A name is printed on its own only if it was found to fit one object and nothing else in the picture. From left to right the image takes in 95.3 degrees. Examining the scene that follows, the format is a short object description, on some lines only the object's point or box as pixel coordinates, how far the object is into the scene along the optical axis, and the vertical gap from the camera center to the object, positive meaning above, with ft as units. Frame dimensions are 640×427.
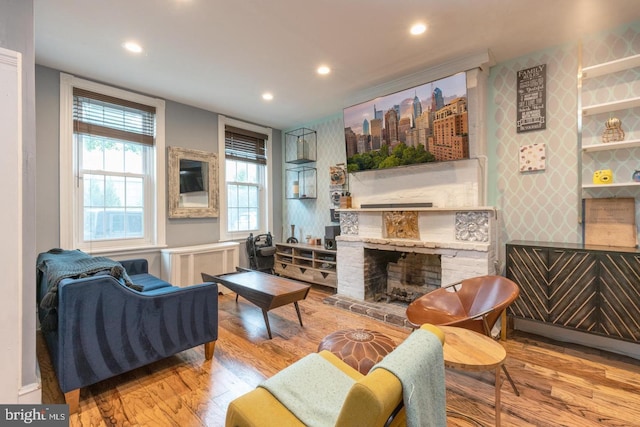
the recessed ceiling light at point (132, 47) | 8.94 +5.27
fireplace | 9.61 -1.39
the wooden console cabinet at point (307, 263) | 14.43 -2.61
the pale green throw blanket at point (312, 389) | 3.63 -2.43
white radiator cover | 12.62 -2.16
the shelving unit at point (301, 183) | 16.99 +1.88
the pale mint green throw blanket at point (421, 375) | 2.72 -1.67
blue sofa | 5.80 -2.37
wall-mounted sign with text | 9.50 +3.76
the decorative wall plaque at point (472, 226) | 9.52 -0.46
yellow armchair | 2.48 -1.82
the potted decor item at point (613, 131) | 8.27 +2.30
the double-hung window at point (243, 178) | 15.60 +2.10
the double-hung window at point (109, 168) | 10.77 +1.96
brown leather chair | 6.73 -2.39
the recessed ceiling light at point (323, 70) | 10.56 +5.32
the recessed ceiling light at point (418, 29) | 8.18 +5.24
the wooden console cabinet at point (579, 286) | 7.33 -2.03
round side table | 4.81 -2.48
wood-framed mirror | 13.47 +1.54
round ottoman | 5.57 -2.73
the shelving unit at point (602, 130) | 8.00 +2.33
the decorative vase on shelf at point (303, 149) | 16.65 +3.72
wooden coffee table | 9.25 -2.53
